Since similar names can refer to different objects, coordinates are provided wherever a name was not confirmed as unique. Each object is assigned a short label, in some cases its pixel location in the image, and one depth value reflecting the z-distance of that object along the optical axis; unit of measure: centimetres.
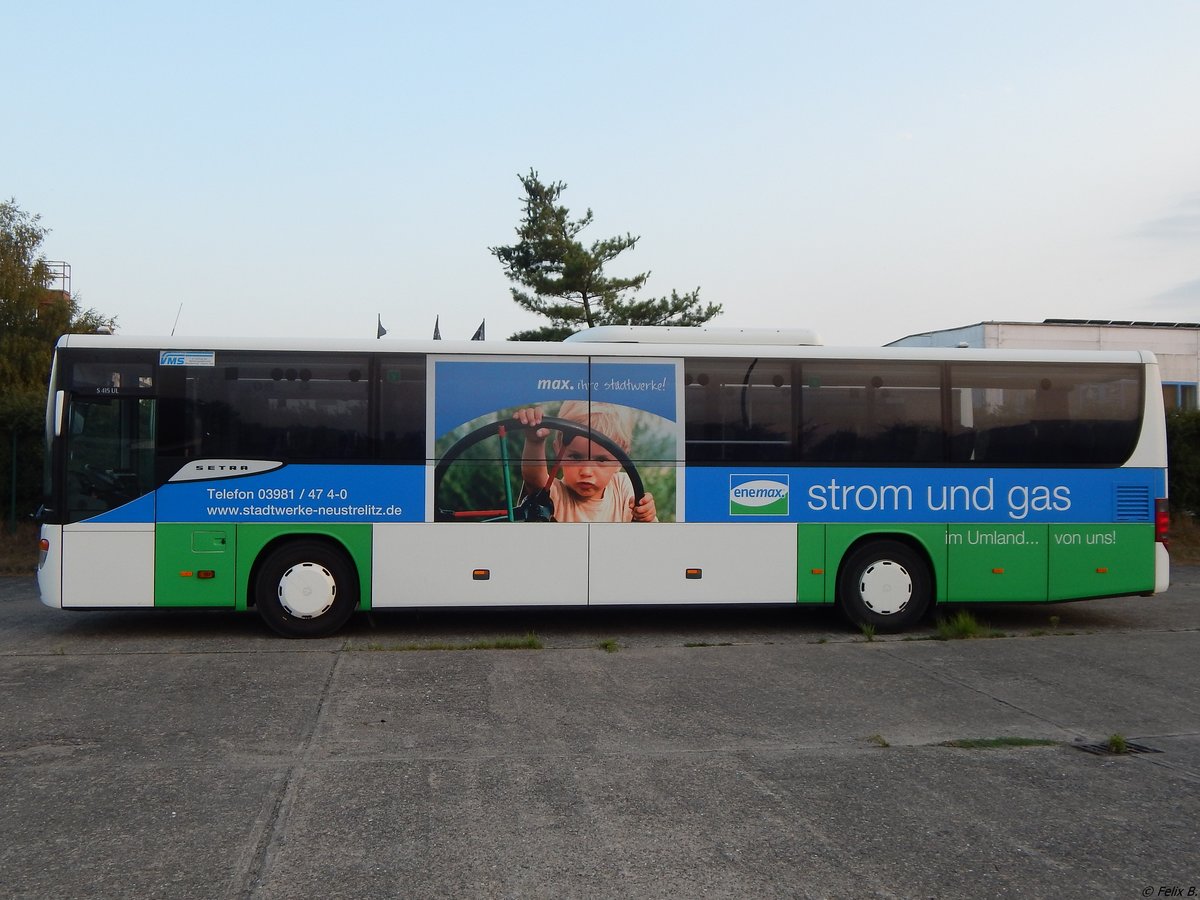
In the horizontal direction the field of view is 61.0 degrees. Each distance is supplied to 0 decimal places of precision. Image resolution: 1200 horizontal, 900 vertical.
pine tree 2825
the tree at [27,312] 3416
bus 998
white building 3362
